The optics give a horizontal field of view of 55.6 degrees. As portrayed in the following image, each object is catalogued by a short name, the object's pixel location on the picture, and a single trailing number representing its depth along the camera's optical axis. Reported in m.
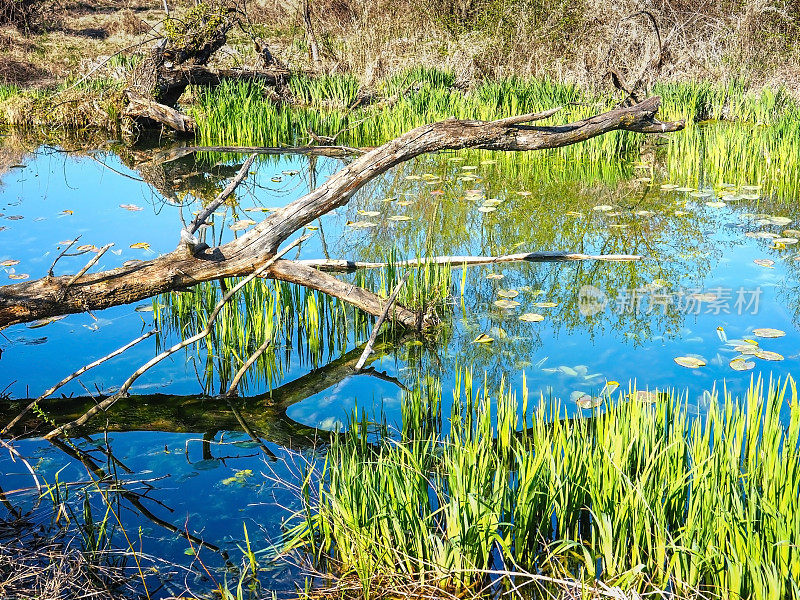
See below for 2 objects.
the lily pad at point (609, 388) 3.32
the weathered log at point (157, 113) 9.46
